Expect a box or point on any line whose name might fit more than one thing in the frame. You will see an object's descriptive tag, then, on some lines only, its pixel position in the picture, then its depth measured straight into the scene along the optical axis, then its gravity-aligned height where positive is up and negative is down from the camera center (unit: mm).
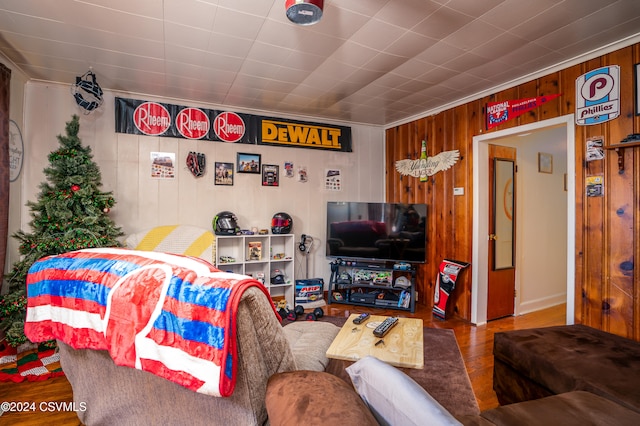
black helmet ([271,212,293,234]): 4059 -86
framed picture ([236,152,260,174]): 4102 +684
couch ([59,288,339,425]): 1053 -677
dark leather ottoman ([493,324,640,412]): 1517 -767
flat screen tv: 4090 -186
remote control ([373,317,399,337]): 2040 -727
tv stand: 4043 -880
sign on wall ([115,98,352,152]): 3615 +1124
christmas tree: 2729 -40
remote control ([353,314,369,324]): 2275 -731
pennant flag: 2967 +1078
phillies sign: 2412 +960
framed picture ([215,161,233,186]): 4000 +526
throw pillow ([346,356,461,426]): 765 -478
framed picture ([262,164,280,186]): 4246 +547
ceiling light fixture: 1544 +1012
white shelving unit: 3920 -512
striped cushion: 3506 -276
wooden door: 3756 -170
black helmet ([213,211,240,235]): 3760 -96
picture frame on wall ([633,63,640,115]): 2279 +966
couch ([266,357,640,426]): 805 -517
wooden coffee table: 1741 -757
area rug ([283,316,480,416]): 2119 -1210
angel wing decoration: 3886 +704
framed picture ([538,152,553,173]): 4223 +741
